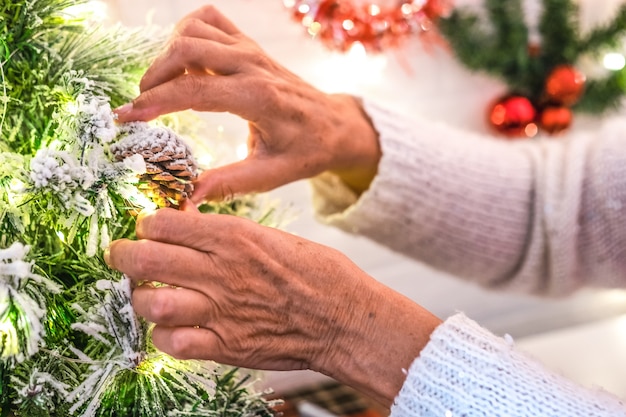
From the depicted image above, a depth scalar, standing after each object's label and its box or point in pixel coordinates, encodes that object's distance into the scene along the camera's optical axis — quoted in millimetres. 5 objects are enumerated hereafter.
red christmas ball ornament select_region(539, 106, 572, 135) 1239
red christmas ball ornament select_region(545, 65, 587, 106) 1203
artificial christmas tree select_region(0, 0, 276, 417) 424
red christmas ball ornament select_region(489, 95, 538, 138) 1245
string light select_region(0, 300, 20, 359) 398
